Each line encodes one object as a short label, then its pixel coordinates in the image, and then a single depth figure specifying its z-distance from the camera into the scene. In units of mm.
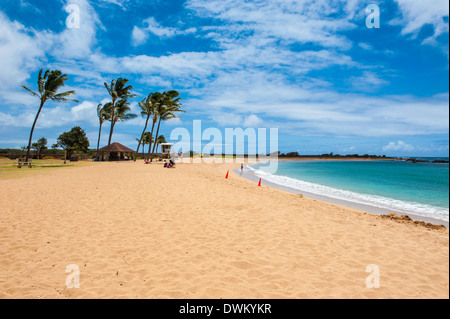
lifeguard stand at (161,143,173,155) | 53894
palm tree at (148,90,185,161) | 36719
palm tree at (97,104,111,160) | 39938
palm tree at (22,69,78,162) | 24078
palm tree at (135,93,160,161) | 36719
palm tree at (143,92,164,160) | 36719
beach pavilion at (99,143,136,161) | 38344
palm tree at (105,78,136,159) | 33875
